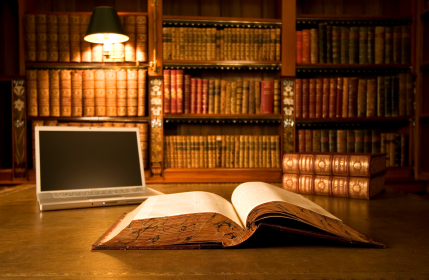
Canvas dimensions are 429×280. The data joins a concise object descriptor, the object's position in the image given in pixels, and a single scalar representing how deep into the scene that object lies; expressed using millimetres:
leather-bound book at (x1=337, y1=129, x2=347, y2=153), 2752
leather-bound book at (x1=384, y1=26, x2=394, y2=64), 2760
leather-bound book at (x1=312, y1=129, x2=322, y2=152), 2760
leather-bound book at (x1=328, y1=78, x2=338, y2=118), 2748
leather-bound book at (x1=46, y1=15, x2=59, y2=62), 2623
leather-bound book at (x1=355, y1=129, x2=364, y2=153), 2750
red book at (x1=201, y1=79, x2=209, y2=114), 2740
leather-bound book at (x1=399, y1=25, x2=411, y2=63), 2760
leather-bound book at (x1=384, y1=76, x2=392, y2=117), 2758
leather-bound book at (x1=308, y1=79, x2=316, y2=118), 2750
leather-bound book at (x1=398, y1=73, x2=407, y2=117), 2752
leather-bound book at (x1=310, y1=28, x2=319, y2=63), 2748
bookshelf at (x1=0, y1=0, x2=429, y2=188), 2697
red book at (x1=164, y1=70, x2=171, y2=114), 2711
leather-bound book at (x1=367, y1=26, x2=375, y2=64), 2760
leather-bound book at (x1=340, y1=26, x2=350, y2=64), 2769
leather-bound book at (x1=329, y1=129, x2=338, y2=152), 2752
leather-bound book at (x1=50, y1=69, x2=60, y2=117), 2646
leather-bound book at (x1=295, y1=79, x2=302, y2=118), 2750
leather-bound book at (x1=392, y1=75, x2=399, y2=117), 2758
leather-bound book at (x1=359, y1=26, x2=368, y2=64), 2758
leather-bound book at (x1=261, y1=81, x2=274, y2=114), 2764
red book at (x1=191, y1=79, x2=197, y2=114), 2736
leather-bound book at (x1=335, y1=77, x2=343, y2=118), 2752
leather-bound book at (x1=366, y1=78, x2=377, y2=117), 2764
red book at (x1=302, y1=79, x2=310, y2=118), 2754
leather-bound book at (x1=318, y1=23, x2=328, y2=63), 2752
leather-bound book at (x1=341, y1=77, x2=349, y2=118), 2752
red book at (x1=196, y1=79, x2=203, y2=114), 2736
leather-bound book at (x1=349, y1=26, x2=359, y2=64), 2758
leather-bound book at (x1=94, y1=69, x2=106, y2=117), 2662
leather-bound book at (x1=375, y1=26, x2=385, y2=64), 2751
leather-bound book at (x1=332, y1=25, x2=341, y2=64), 2762
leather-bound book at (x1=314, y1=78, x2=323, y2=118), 2748
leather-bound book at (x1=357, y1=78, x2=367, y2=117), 2752
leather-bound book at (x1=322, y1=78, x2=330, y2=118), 2748
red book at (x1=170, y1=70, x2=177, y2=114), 2715
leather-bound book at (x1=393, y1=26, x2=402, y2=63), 2760
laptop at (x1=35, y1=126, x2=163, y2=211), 1138
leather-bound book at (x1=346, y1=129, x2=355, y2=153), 2750
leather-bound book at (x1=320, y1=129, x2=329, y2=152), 2752
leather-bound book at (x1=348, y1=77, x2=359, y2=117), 2744
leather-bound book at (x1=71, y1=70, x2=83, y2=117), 2656
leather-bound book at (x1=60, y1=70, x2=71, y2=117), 2648
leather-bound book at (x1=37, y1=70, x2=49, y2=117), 2639
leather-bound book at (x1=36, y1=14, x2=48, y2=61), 2617
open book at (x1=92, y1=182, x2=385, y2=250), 666
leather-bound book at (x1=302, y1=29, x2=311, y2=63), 2752
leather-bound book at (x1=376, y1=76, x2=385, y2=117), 2764
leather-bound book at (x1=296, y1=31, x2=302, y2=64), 2758
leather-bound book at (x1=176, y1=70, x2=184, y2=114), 2709
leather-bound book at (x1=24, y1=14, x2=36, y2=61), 2605
